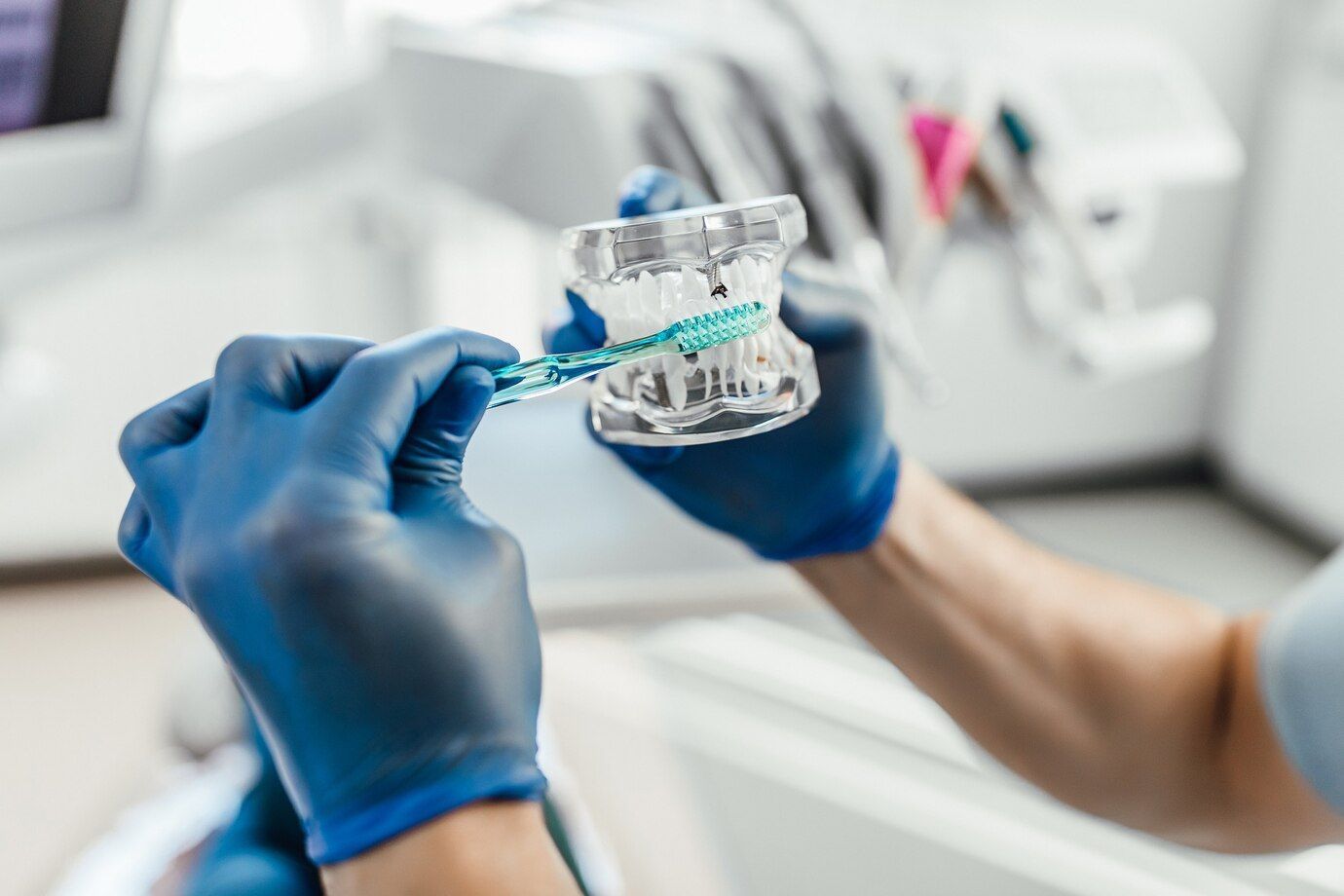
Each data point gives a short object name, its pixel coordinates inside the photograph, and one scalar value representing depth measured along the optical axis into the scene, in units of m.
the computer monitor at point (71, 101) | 0.78
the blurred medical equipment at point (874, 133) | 0.99
